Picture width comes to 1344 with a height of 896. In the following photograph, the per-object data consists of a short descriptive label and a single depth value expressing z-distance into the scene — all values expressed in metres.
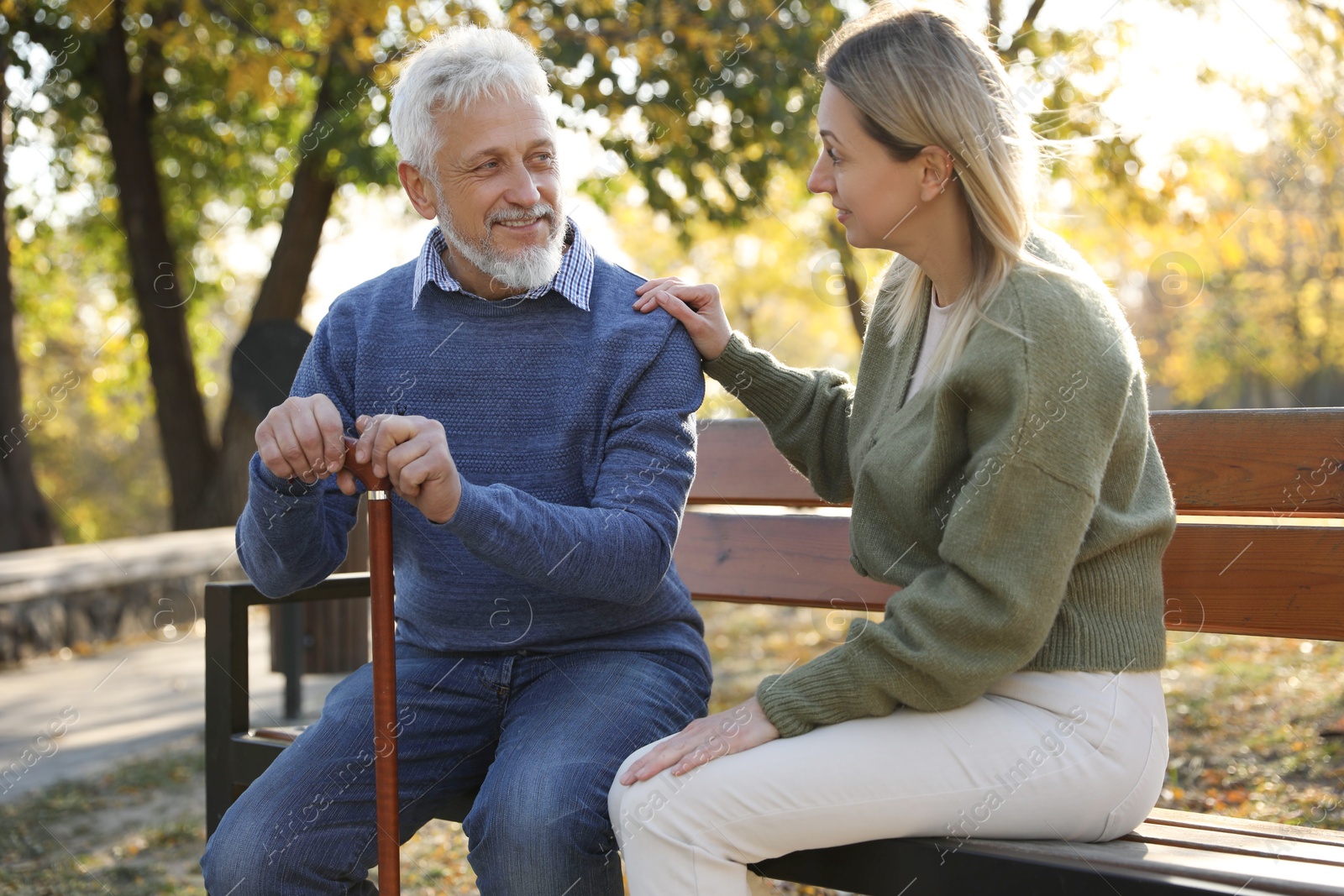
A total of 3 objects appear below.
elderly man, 2.12
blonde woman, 1.85
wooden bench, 1.87
